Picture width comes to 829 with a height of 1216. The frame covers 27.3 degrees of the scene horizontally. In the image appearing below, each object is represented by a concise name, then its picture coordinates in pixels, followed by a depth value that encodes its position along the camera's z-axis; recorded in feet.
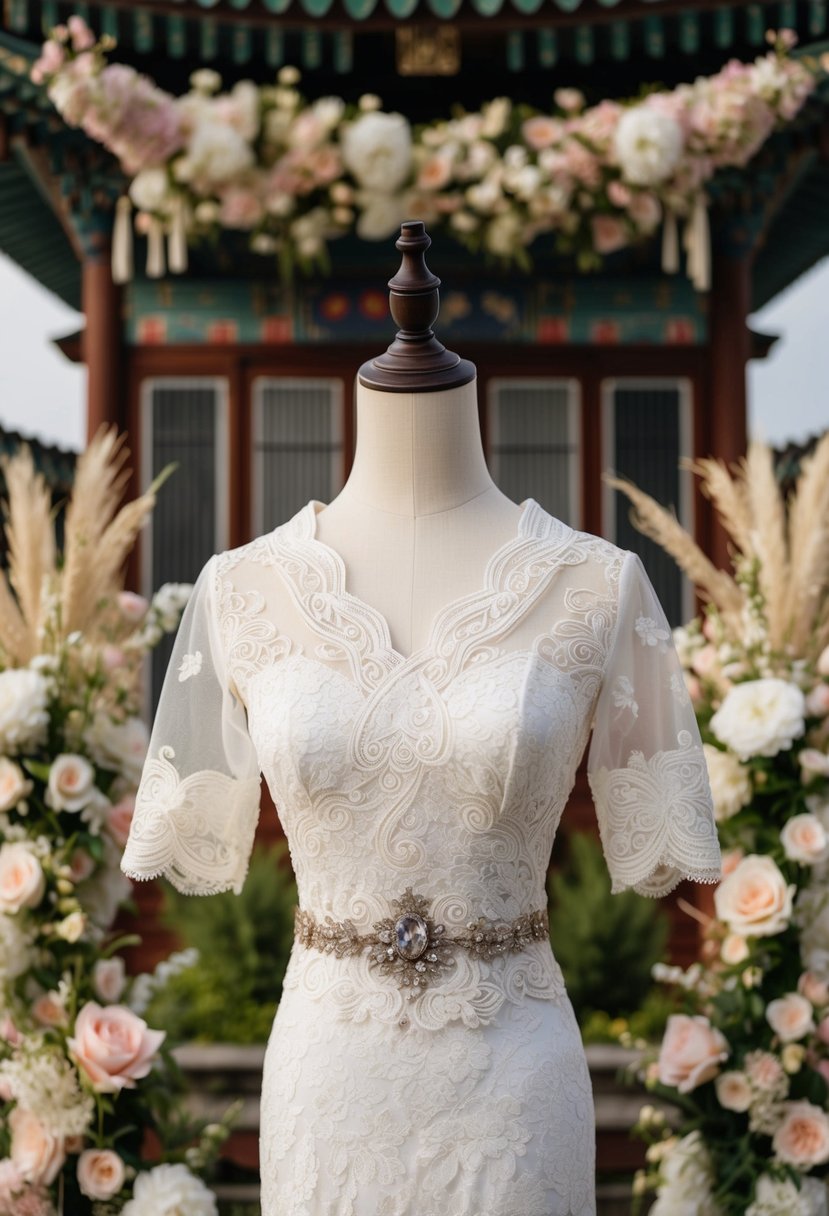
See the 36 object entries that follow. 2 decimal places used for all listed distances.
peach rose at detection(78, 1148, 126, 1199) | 11.16
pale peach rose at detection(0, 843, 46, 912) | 11.25
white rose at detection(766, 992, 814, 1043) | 11.59
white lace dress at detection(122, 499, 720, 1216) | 7.03
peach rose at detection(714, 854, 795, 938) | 11.56
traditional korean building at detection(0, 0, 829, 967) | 19.98
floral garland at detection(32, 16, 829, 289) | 17.51
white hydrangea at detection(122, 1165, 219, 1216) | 11.20
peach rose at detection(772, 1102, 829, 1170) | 11.48
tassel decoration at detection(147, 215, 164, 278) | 18.38
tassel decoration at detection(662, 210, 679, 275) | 18.37
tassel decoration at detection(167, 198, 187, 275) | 17.92
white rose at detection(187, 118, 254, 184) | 17.71
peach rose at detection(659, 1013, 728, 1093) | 11.66
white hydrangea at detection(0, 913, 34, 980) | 11.44
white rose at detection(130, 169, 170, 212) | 17.97
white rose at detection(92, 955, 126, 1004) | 11.59
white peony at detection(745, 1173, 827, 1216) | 11.37
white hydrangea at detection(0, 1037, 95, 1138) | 11.18
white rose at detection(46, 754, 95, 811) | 11.50
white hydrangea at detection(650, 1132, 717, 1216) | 11.69
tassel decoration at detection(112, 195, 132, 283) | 18.71
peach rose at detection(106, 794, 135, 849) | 11.77
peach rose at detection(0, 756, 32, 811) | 11.53
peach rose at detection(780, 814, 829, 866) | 11.55
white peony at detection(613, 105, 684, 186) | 17.53
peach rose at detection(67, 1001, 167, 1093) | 11.02
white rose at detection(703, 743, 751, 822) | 11.92
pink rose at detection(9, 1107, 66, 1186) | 11.12
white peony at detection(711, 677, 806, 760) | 11.60
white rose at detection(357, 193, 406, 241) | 18.34
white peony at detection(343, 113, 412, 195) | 17.85
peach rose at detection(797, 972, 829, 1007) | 11.76
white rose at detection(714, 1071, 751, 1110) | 11.66
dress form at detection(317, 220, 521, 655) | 7.61
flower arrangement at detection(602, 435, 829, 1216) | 11.61
